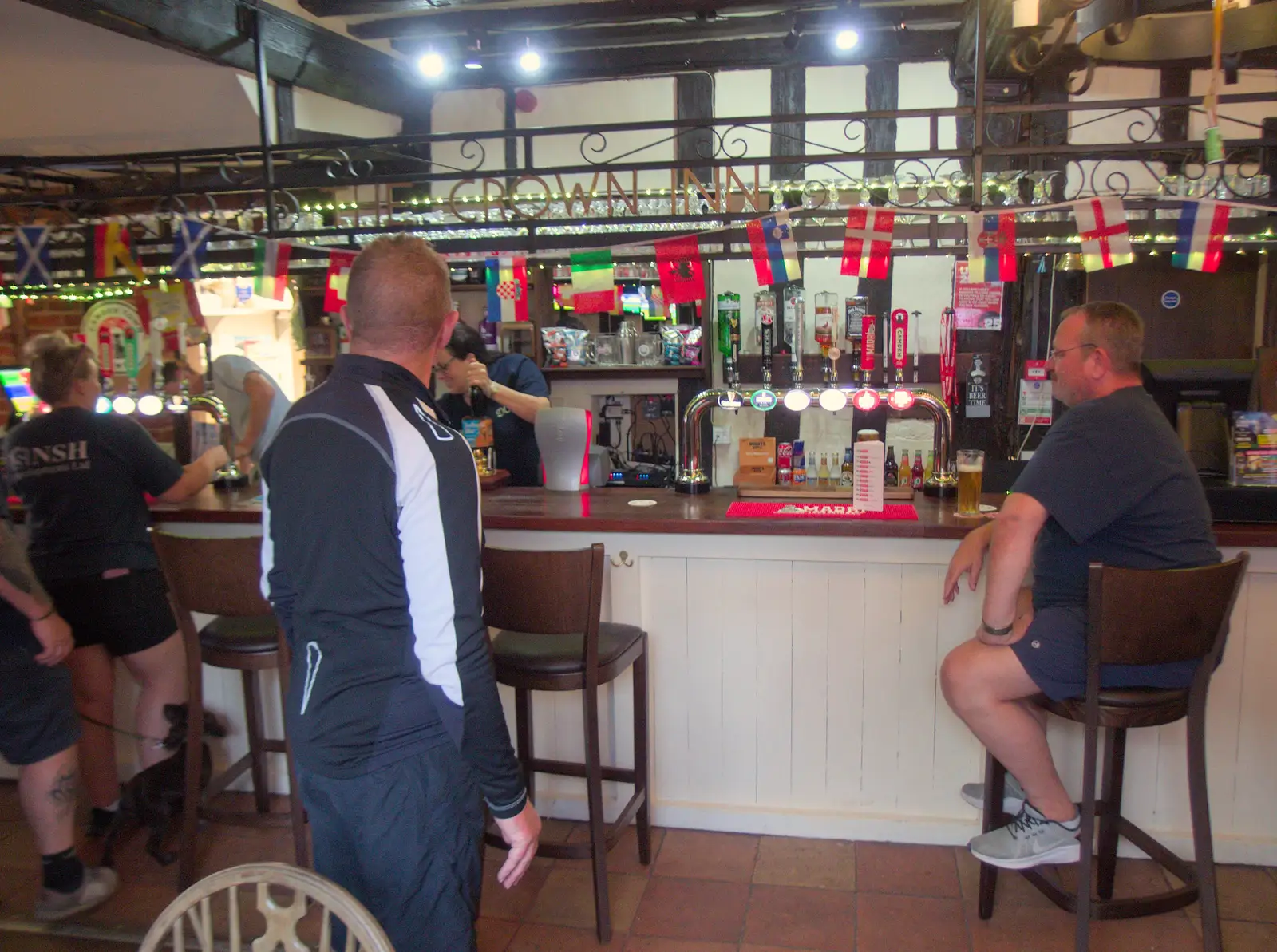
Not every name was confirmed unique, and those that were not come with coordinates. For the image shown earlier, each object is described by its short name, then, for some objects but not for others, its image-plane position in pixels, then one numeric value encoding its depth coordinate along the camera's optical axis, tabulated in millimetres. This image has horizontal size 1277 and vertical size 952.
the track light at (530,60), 5449
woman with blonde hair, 2699
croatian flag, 3607
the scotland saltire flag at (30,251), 3900
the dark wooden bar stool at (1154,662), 2020
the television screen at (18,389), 5004
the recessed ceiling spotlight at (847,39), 5020
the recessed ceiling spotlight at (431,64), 5145
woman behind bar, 3709
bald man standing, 1466
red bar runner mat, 2805
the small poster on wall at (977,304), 5496
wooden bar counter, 2705
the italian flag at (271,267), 3697
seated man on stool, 2113
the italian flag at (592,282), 3486
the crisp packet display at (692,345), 5465
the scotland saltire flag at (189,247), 3744
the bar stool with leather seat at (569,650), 2217
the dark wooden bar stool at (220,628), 2449
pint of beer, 2752
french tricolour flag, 2969
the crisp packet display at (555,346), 5676
